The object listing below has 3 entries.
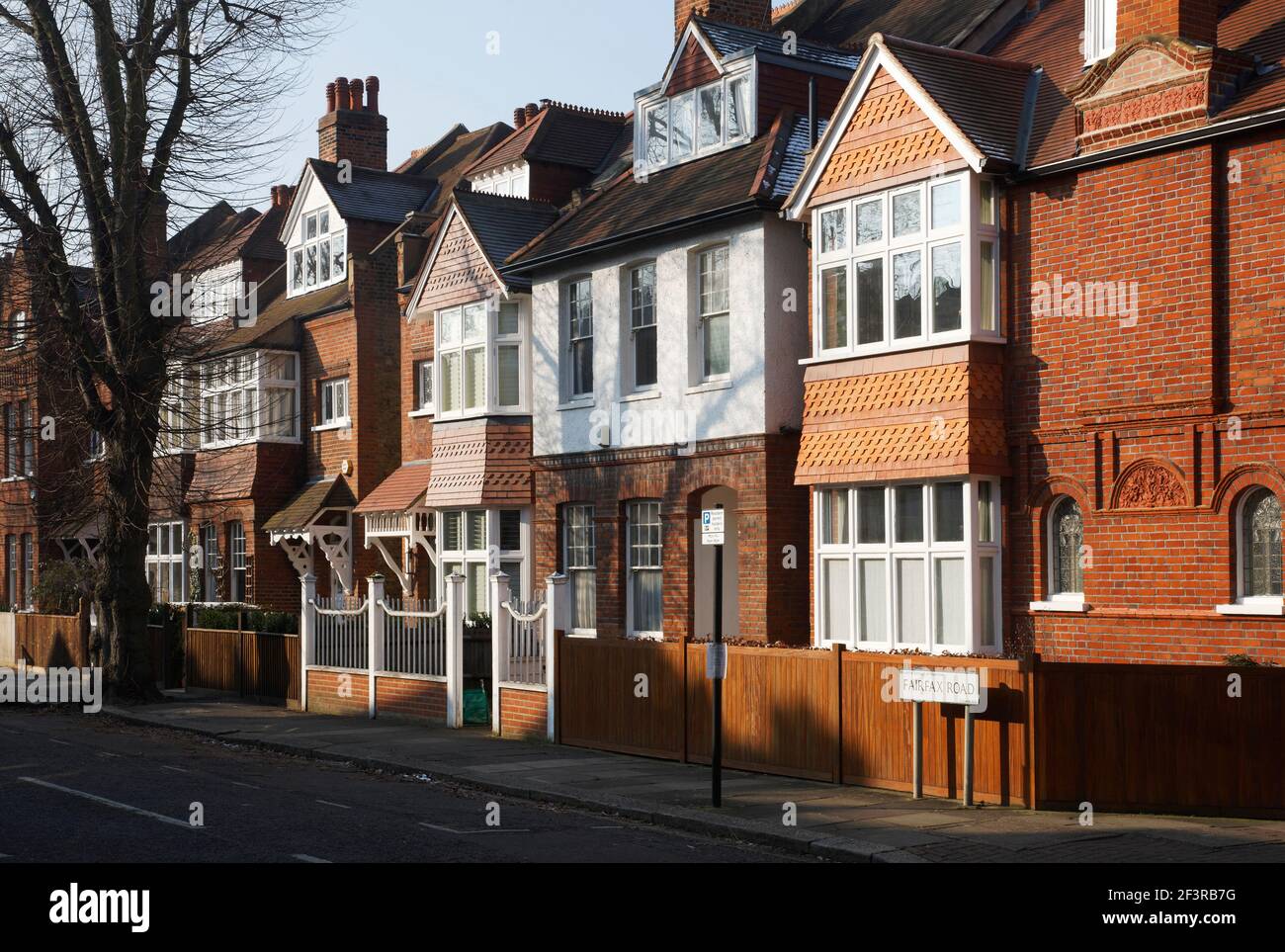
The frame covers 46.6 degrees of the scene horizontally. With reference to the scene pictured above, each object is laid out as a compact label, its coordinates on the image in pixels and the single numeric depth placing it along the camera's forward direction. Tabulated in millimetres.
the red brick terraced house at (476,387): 25734
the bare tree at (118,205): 24266
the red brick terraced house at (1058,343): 15477
